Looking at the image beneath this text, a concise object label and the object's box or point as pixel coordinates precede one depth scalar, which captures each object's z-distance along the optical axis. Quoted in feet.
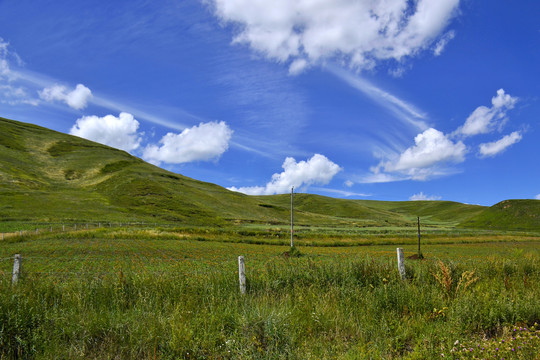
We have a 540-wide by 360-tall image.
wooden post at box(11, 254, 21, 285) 28.09
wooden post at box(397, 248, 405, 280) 32.83
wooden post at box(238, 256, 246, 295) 28.78
